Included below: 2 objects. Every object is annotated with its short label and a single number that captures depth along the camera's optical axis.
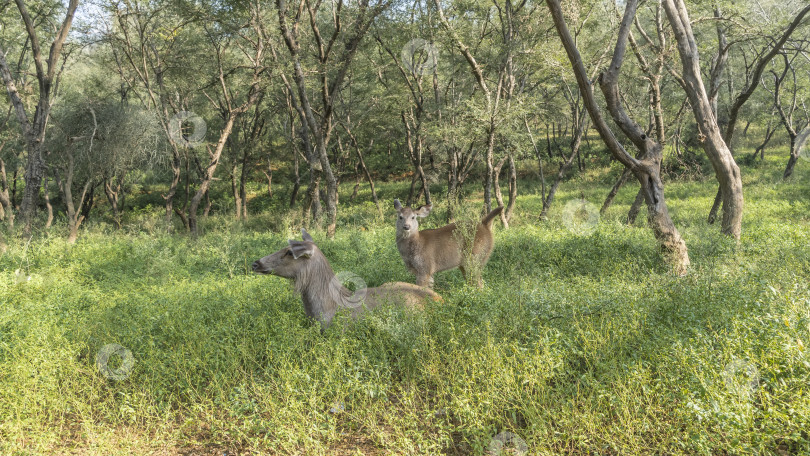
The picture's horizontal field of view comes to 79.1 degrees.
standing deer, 8.71
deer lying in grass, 6.34
